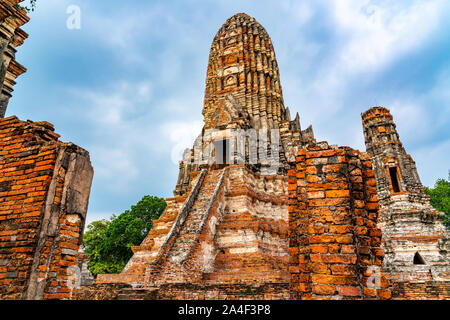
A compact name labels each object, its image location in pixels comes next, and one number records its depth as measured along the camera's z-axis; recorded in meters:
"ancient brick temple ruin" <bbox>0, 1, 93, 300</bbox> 4.23
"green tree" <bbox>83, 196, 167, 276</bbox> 24.19
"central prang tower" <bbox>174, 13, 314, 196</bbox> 17.02
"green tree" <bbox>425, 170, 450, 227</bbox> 25.70
